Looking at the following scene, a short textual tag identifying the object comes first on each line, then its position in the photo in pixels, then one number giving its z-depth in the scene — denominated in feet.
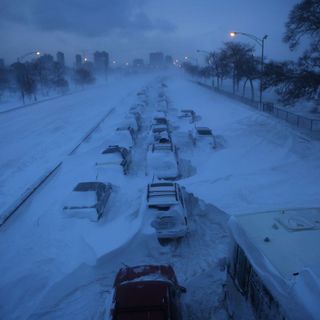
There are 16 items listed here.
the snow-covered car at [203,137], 66.23
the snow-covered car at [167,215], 30.48
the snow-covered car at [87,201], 35.96
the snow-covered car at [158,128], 72.30
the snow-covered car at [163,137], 60.94
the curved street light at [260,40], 93.97
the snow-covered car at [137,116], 92.63
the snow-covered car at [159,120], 85.13
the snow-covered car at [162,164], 47.03
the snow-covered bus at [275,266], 13.03
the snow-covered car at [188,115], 100.19
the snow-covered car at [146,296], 18.60
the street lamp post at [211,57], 237.45
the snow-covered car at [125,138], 69.43
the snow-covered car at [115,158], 50.88
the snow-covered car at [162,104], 120.51
